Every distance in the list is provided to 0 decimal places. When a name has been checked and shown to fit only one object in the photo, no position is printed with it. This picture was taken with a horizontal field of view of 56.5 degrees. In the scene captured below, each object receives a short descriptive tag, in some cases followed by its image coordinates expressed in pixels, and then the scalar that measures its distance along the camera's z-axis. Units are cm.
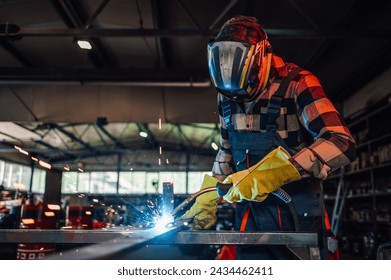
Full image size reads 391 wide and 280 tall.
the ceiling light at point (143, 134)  861
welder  94
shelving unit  368
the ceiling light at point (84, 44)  307
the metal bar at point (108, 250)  54
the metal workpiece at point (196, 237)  82
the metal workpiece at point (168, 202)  108
